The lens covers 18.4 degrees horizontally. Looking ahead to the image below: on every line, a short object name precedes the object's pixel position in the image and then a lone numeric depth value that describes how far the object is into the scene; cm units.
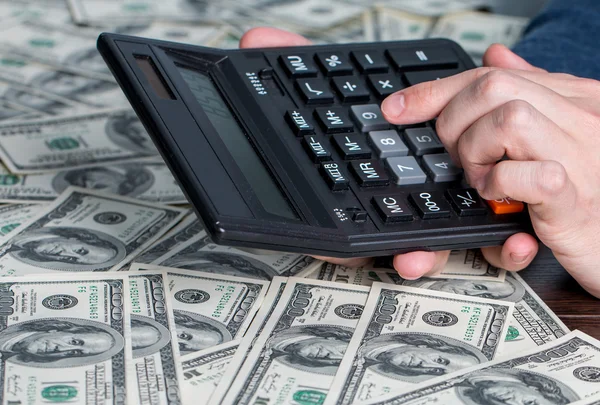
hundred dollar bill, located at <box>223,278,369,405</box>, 83
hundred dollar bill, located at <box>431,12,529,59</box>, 124
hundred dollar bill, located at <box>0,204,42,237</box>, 95
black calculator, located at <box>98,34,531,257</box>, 85
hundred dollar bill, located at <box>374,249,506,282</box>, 92
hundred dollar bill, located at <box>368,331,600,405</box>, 83
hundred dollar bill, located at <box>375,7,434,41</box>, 125
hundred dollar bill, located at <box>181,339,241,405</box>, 82
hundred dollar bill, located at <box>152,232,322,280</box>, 92
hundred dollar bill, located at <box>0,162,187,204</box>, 99
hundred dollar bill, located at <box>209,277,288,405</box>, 83
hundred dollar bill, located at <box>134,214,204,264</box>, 93
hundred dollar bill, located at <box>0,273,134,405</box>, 82
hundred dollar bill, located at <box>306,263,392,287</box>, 92
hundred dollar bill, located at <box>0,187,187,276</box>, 91
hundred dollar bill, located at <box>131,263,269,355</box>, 86
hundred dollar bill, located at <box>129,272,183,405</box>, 82
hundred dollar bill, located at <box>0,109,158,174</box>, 103
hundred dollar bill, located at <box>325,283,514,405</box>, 84
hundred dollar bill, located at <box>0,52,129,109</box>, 112
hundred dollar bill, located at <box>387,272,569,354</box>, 87
